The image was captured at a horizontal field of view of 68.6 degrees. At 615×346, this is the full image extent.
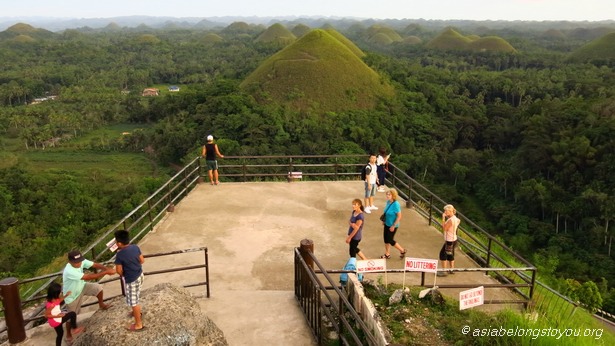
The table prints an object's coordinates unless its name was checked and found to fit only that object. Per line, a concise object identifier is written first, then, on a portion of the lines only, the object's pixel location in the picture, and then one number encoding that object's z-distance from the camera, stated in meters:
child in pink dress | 4.89
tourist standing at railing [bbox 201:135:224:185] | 11.33
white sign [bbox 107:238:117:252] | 5.92
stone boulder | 4.39
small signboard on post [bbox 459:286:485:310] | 5.38
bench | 11.88
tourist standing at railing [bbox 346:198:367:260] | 6.82
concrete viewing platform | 5.86
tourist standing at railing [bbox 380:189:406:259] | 7.49
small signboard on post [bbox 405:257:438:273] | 5.83
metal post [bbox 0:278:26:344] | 4.89
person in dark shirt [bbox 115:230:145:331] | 4.67
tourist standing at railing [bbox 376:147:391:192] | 10.55
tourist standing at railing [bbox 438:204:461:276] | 7.13
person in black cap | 5.05
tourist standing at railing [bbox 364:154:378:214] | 9.72
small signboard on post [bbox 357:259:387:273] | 6.01
